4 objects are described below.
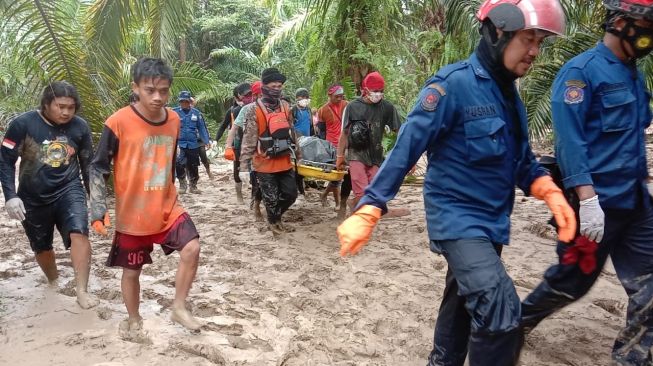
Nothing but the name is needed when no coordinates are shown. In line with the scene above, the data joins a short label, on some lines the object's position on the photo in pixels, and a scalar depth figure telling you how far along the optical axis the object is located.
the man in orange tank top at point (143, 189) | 3.53
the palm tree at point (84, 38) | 4.34
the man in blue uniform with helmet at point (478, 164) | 2.34
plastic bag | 6.94
